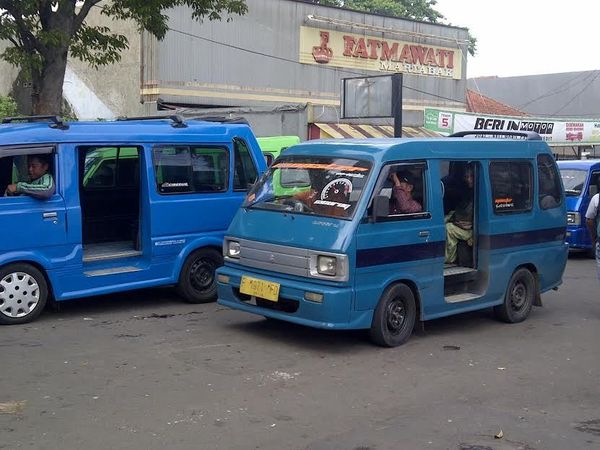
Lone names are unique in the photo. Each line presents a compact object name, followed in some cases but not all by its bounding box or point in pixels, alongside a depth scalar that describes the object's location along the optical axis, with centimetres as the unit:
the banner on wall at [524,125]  2106
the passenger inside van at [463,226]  829
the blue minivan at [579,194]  1384
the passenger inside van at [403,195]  719
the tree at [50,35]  1055
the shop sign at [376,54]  2517
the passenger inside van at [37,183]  766
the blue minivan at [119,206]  768
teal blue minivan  685
